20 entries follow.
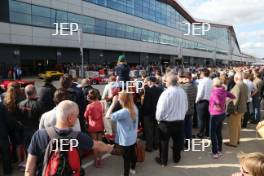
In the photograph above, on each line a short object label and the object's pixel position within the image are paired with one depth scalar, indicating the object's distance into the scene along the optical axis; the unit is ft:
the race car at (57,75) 69.84
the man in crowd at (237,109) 16.01
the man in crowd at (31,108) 12.14
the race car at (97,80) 65.94
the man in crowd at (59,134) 6.67
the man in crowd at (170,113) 12.98
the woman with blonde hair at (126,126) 11.43
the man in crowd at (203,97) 16.61
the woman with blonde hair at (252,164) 4.83
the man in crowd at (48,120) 9.82
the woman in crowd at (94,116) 13.53
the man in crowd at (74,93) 12.67
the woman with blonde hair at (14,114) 12.54
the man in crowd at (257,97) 21.83
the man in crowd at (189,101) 16.36
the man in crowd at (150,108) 15.43
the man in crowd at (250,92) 20.47
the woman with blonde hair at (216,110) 14.37
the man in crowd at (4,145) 12.22
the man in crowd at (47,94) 12.78
